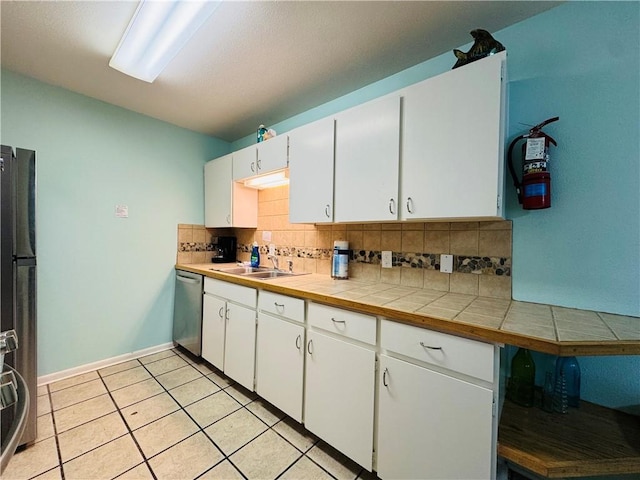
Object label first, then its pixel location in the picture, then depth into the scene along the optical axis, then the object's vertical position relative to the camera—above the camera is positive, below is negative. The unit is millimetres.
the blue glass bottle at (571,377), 1162 -622
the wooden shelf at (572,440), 888 -772
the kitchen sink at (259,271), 2396 -354
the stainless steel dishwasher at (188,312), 2395 -762
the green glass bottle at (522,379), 1201 -686
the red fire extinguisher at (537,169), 1221 +332
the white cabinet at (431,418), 965 -739
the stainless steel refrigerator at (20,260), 1358 -152
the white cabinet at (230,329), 1875 -749
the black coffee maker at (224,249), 3027 -173
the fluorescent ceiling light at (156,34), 1276 +1121
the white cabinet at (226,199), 2631 +380
